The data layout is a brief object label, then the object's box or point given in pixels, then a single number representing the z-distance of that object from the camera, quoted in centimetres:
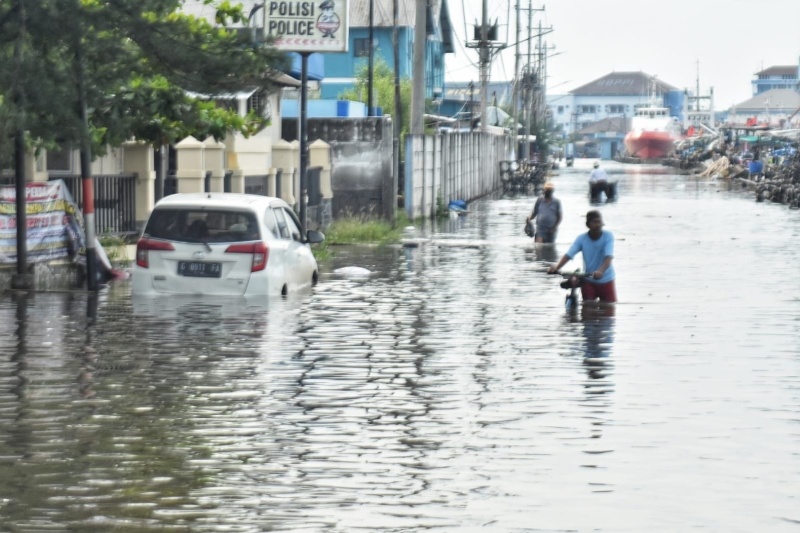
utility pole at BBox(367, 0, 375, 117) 5812
